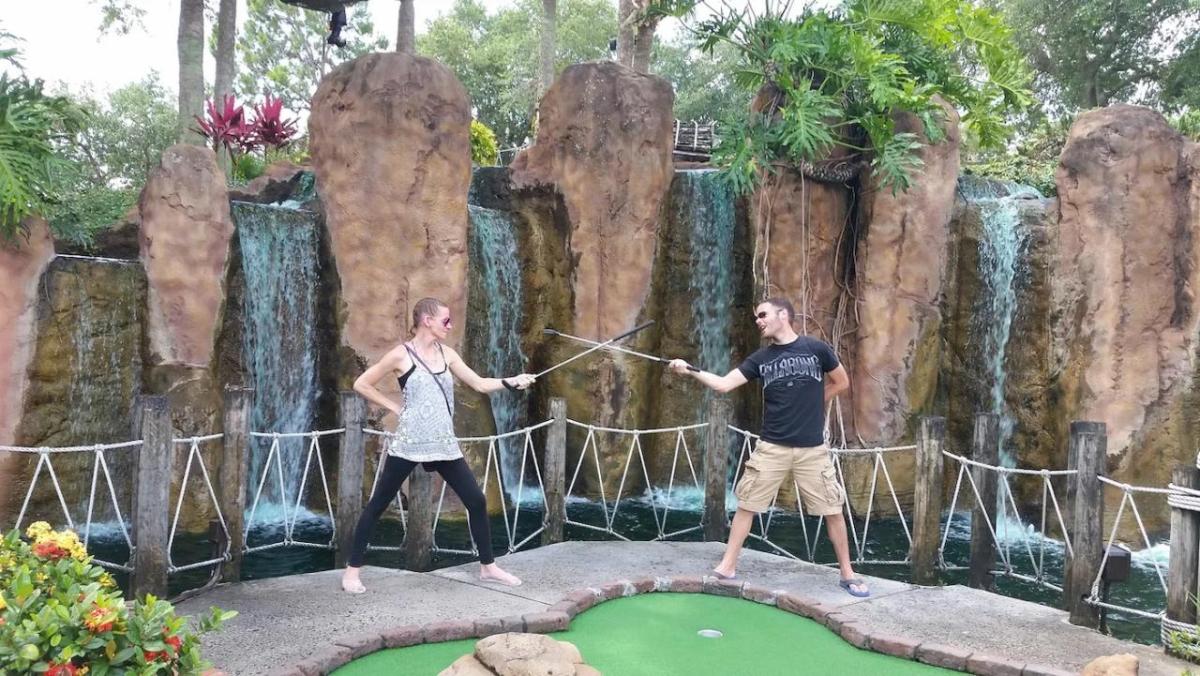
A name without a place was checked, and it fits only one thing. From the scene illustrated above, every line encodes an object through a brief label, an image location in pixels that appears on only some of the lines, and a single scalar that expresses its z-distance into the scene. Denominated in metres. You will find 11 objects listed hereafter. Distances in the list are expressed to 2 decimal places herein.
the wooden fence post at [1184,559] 4.41
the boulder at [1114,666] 3.66
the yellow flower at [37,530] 3.09
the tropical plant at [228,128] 13.87
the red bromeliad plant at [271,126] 14.67
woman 4.98
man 5.18
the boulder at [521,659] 3.68
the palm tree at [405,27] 18.41
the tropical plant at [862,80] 9.38
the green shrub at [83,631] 2.43
